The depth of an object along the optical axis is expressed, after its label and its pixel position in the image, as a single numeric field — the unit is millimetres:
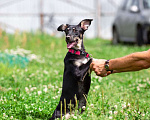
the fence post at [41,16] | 21848
